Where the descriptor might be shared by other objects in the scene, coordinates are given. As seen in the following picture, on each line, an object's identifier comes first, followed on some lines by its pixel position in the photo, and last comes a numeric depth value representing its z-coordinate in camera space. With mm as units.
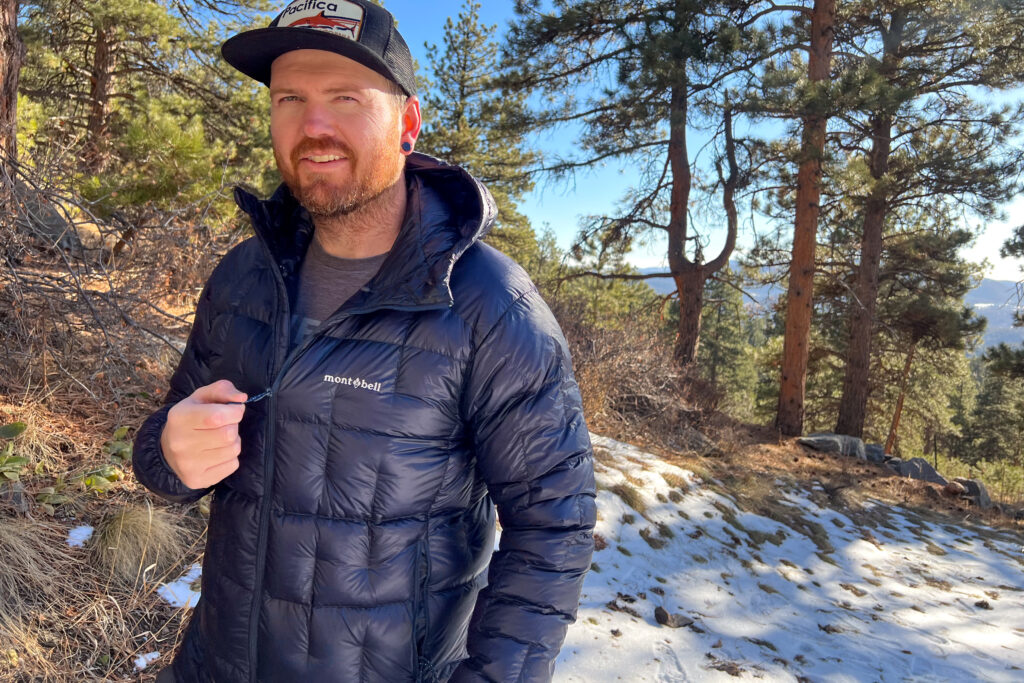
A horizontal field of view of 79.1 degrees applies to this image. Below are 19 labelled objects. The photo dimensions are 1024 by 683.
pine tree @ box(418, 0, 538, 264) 17609
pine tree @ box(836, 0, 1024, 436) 9711
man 1208
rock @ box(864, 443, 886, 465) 11414
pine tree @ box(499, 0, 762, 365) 9328
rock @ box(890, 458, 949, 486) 10570
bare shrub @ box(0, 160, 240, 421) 3646
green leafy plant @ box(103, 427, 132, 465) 3523
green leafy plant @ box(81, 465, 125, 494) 3211
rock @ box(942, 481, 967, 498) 9734
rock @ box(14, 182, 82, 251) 3507
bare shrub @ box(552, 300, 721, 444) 7949
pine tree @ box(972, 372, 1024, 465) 26297
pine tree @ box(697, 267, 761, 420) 34781
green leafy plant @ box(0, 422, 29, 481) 2945
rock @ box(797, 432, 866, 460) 11008
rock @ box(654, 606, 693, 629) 3834
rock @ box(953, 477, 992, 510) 9670
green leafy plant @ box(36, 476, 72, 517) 2999
